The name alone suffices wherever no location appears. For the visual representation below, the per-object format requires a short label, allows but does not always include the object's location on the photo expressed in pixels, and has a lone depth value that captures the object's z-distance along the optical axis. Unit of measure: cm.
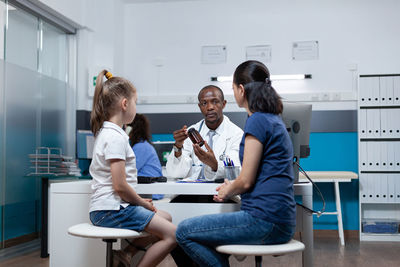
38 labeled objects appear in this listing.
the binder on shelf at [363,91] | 447
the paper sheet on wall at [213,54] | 504
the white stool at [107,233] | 166
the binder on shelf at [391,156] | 444
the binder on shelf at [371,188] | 445
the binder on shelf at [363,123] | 447
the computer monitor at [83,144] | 444
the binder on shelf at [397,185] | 440
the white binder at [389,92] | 445
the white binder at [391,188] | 441
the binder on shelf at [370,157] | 446
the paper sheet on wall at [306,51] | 487
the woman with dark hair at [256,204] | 166
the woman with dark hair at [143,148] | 252
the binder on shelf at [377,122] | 445
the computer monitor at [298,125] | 211
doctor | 264
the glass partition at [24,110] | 364
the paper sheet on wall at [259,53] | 494
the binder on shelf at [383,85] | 445
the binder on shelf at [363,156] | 447
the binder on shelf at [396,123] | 443
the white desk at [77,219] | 199
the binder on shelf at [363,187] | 446
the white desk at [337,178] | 423
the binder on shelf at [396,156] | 443
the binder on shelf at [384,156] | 444
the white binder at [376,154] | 445
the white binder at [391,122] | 444
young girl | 177
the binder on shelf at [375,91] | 445
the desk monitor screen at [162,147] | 405
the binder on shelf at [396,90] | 443
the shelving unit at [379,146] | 443
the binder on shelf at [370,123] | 446
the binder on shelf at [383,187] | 443
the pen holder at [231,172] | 193
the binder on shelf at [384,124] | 445
